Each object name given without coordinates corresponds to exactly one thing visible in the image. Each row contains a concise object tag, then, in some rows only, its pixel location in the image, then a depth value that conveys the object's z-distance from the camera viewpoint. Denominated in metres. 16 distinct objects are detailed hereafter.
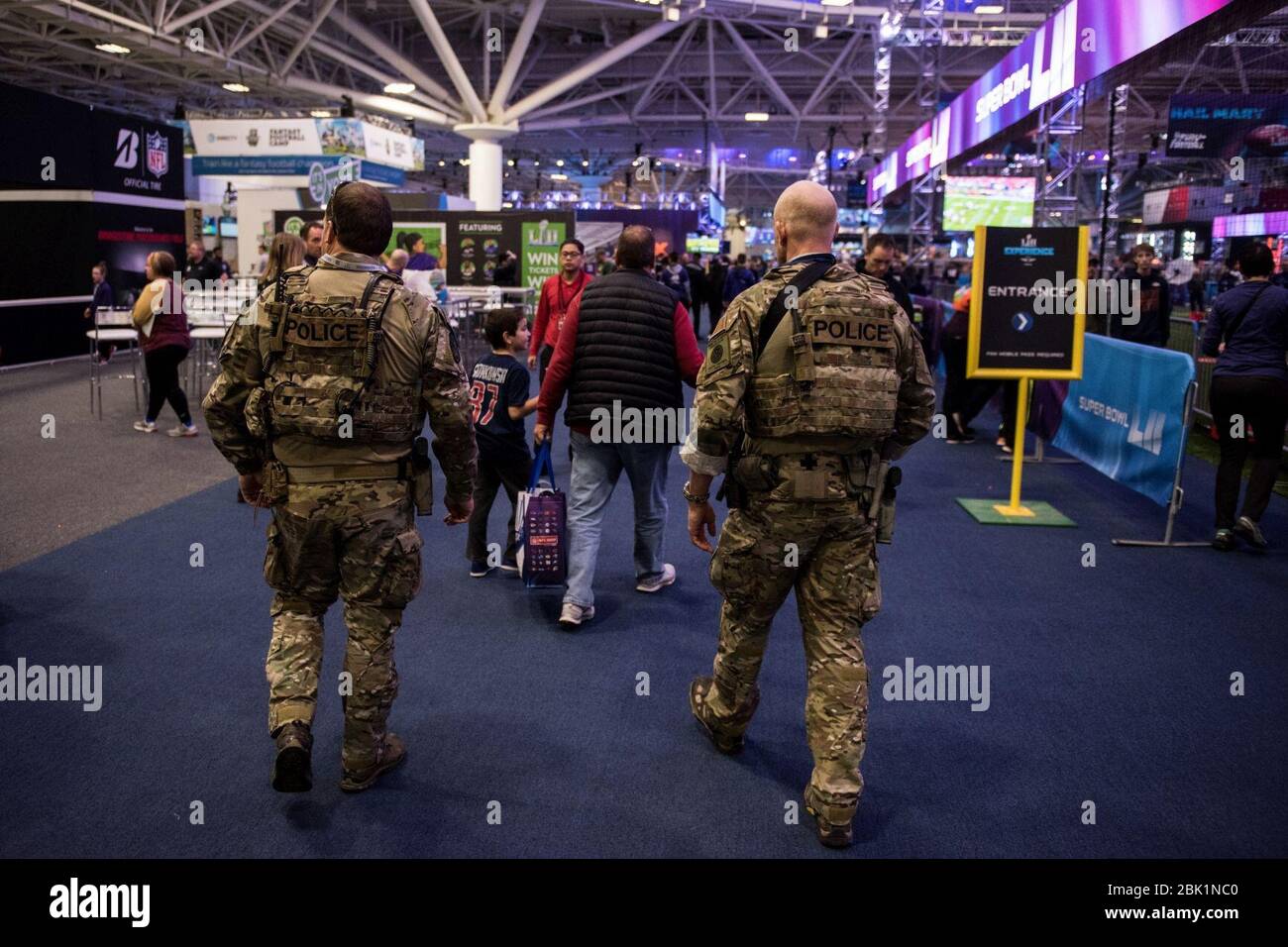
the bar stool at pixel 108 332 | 11.05
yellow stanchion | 7.49
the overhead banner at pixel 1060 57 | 6.57
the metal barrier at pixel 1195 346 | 10.55
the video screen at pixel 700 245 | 32.29
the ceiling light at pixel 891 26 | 16.27
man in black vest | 4.88
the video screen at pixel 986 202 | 16.88
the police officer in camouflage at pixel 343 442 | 3.22
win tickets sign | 17.05
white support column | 25.98
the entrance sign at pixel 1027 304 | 7.27
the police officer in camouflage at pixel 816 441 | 3.14
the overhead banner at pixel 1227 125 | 12.69
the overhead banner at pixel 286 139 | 19.27
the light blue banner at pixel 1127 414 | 7.02
